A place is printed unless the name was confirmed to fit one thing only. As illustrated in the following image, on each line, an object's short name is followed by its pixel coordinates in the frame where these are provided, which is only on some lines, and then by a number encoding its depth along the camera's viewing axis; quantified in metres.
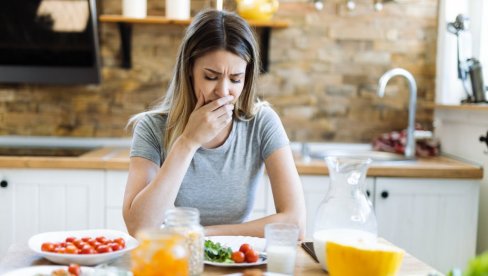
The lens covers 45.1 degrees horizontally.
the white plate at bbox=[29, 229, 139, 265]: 1.22
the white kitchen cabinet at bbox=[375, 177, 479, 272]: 2.67
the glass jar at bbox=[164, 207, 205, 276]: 1.11
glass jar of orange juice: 1.01
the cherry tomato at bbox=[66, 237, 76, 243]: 1.34
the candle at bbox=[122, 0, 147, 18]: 2.94
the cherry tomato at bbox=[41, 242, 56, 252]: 1.28
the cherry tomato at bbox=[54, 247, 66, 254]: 1.25
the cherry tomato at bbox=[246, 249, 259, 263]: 1.28
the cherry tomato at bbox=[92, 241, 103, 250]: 1.27
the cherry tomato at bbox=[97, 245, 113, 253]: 1.25
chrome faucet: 2.92
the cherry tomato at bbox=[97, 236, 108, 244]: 1.31
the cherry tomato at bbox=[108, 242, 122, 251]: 1.28
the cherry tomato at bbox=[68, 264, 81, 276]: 1.12
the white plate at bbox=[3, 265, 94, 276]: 1.14
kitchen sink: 2.87
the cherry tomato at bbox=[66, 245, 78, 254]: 1.25
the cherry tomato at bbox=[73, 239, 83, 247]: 1.29
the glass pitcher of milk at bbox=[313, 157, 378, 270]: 1.19
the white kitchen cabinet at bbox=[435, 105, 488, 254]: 2.71
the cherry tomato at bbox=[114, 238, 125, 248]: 1.30
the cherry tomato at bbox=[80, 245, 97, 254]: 1.25
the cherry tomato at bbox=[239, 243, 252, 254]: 1.30
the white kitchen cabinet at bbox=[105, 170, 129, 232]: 2.59
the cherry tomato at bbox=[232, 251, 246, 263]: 1.28
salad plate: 1.42
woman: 1.67
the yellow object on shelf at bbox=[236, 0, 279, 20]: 2.96
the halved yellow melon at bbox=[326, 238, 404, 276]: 1.05
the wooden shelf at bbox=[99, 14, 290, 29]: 2.93
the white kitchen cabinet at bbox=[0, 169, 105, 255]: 2.60
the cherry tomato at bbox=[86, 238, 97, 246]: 1.29
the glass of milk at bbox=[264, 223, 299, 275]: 1.21
